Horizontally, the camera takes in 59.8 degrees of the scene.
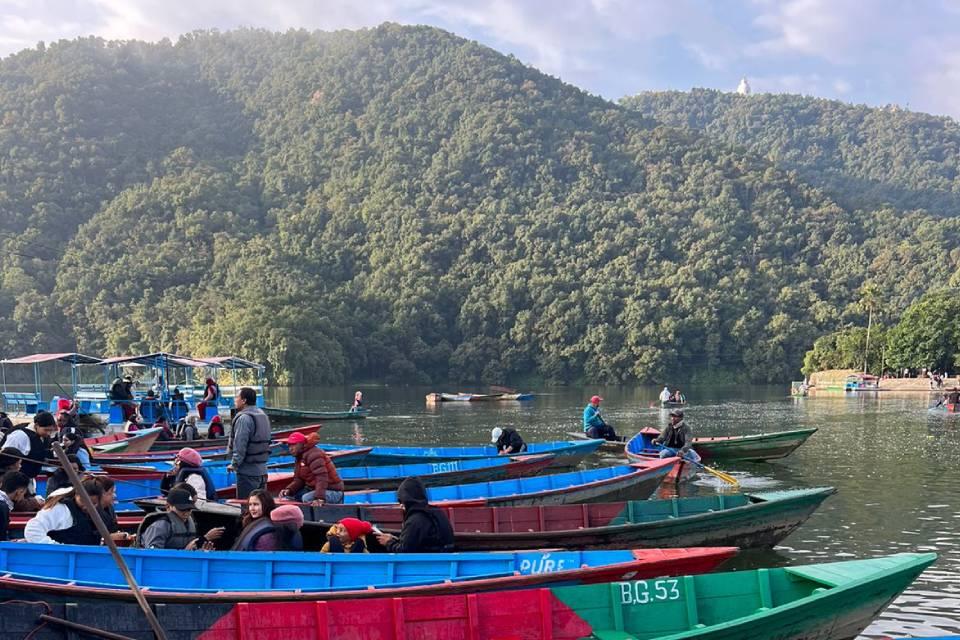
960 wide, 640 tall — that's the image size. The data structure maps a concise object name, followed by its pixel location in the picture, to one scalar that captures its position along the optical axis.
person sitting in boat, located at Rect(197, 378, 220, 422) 35.06
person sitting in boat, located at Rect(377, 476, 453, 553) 9.59
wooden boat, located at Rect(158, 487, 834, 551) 12.20
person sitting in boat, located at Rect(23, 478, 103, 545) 9.54
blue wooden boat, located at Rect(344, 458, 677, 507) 15.00
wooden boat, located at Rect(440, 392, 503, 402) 64.69
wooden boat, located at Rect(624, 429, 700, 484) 20.74
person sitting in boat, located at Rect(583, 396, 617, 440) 27.52
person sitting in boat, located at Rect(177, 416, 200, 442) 28.47
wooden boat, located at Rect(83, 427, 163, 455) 24.66
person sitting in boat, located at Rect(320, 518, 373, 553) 9.96
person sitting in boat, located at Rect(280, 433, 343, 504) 13.05
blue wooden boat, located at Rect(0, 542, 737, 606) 9.05
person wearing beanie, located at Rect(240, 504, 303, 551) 9.36
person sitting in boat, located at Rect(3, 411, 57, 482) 13.26
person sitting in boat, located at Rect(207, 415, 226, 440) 28.03
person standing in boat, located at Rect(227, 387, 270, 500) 12.20
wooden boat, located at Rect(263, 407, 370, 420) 43.41
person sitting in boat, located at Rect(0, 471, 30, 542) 10.42
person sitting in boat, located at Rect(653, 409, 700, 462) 21.31
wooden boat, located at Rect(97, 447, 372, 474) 18.47
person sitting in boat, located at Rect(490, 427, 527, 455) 21.96
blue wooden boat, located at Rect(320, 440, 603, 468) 23.05
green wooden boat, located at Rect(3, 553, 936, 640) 8.05
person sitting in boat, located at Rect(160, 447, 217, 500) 11.59
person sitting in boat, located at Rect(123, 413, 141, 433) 30.00
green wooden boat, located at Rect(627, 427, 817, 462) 25.80
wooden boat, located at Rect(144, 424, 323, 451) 26.42
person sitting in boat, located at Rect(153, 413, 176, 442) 27.69
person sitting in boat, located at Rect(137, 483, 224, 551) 9.61
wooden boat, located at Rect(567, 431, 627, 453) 26.83
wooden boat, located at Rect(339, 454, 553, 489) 18.19
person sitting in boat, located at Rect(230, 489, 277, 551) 9.29
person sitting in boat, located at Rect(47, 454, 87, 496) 11.23
